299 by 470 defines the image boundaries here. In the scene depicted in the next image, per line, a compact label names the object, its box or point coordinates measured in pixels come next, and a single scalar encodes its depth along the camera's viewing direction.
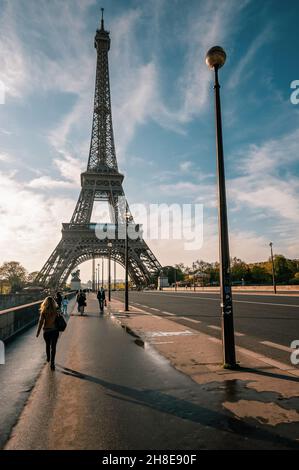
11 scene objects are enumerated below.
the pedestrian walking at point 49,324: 7.49
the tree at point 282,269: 91.44
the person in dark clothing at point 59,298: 19.26
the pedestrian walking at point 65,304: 20.81
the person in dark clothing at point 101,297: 22.78
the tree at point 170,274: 132.52
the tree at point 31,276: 148.69
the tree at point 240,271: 102.38
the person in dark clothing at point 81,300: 20.27
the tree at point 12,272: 112.38
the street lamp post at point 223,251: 6.46
